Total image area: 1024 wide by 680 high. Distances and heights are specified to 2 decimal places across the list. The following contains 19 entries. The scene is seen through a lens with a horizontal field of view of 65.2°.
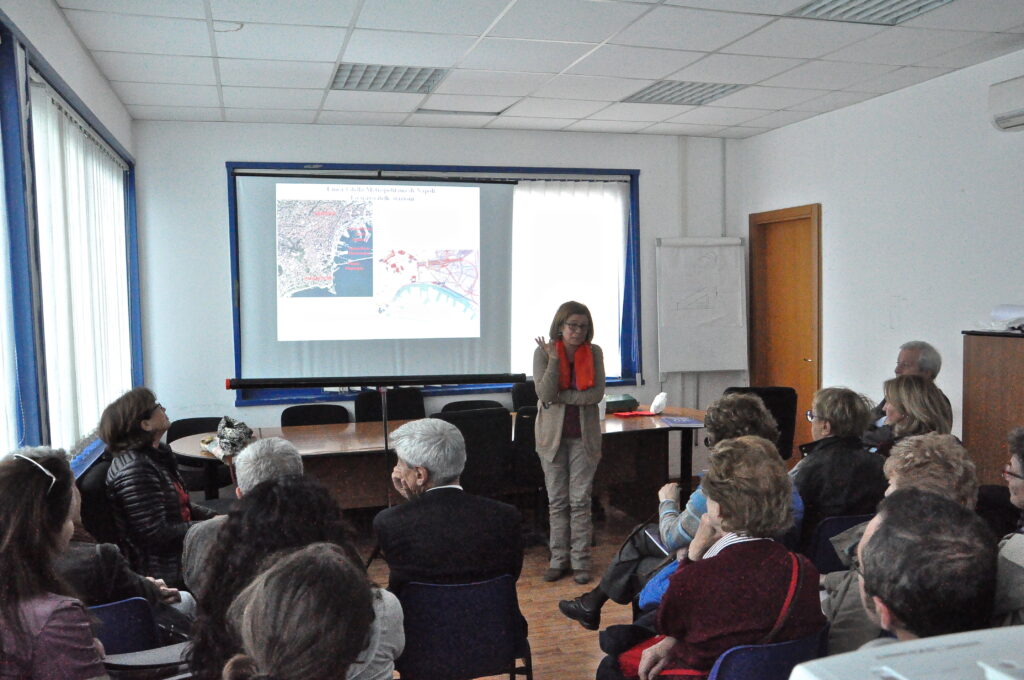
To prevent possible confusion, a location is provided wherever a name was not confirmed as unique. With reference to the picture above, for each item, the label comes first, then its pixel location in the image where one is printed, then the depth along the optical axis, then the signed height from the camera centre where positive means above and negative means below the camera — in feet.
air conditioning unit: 13.75 +3.19
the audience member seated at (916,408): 10.51 -1.60
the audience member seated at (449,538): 7.26 -2.22
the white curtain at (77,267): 11.40 +0.56
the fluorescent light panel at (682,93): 16.81 +4.32
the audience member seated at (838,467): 9.29 -2.10
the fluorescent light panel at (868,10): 11.93 +4.24
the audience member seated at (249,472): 7.54 -1.70
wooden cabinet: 13.30 -1.86
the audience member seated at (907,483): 6.68 -1.81
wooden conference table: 14.67 -3.37
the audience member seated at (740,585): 5.74 -2.14
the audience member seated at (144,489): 9.00 -2.16
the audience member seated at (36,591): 5.01 -1.88
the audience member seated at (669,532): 8.12 -2.46
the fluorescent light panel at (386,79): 15.26 +4.31
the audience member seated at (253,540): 5.42 -1.81
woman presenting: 13.67 -2.24
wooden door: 20.06 -0.34
